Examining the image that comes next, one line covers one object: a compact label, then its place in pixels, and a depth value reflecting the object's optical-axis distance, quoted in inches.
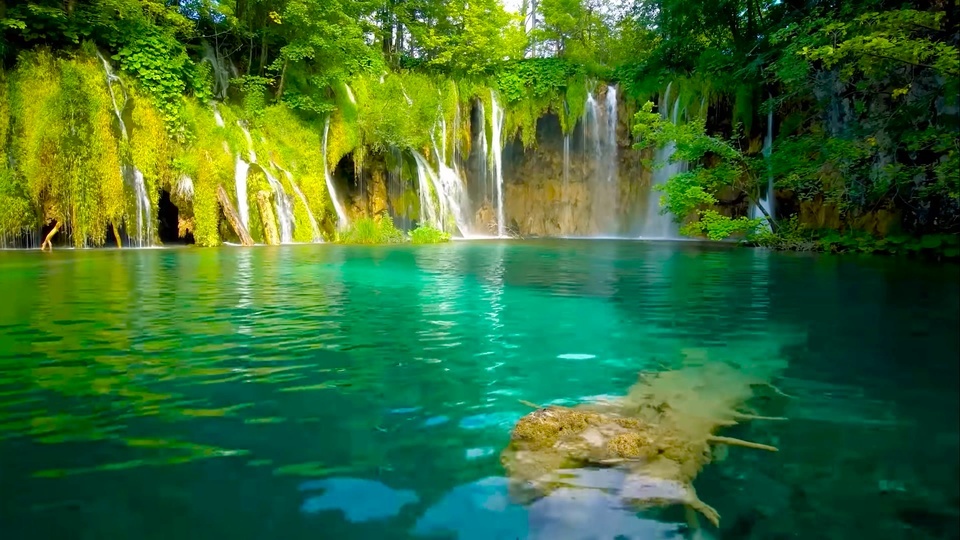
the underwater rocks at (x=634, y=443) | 103.1
